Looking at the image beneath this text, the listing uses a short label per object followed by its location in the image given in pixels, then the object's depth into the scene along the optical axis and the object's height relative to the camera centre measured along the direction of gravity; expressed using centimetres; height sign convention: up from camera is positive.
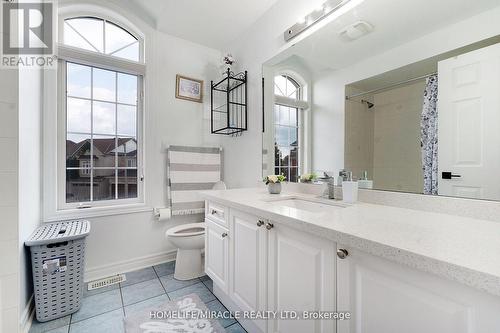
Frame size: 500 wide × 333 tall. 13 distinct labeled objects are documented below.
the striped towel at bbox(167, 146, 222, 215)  240 -12
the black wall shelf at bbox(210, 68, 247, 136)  234 +69
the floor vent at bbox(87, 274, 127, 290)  190 -105
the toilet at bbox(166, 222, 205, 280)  199 -84
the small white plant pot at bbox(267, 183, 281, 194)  171 -18
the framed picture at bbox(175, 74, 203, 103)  249 +87
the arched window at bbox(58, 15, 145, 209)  199 +50
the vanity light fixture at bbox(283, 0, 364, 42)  140 +105
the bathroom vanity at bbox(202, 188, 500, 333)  54 -34
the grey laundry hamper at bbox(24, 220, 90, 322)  147 -74
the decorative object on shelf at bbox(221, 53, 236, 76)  240 +113
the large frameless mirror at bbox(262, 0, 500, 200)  93 +33
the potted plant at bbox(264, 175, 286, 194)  169 -15
